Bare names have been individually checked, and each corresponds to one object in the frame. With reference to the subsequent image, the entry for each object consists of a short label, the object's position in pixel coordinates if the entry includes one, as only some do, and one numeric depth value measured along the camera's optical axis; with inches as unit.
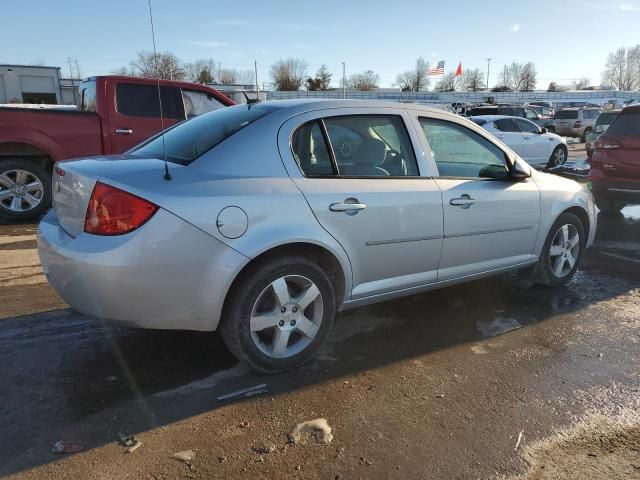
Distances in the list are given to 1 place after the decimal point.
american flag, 1716.2
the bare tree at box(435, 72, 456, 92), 4294.3
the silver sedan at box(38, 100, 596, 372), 109.1
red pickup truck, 280.1
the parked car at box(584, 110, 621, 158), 683.4
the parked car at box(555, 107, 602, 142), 1131.9
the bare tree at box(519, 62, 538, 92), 5023.4
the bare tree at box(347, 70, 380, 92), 3772.1
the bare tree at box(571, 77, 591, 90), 4937.5
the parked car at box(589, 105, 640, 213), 282.5
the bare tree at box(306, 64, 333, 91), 3088.1
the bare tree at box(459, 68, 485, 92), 4687.5
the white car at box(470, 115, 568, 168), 579.2
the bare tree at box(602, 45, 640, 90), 4972.9
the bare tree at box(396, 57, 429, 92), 4347.9
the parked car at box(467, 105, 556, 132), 921.5
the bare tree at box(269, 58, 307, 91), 3139.8
